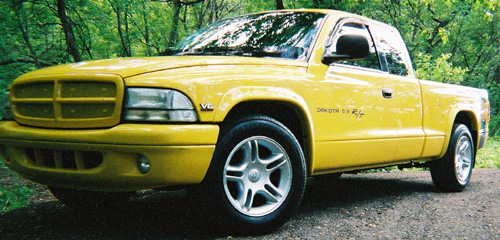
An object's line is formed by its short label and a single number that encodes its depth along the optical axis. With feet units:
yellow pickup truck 8.25
